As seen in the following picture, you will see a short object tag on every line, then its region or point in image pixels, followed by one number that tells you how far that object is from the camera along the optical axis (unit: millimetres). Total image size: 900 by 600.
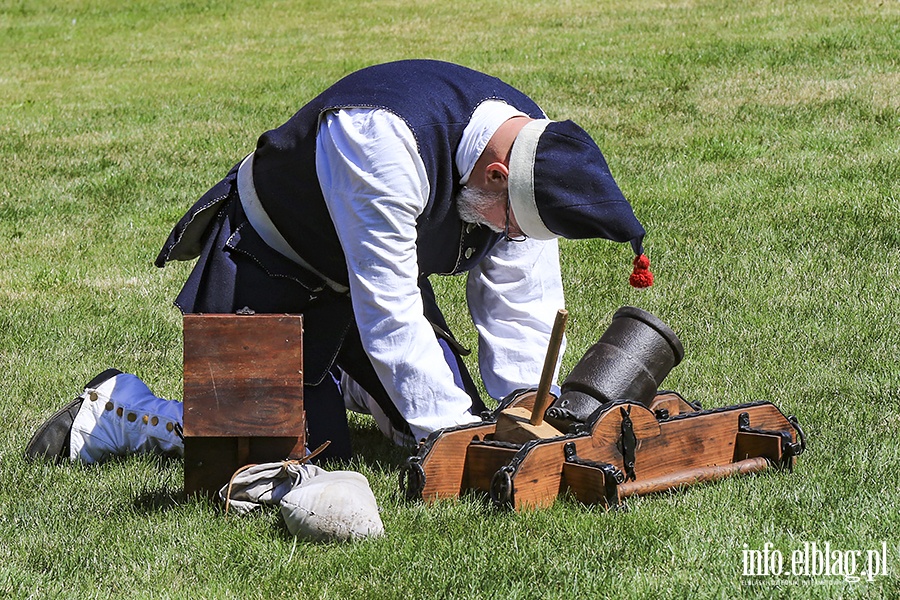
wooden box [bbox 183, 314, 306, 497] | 6215
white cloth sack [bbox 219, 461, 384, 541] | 5902
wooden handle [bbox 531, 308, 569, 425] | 6375
